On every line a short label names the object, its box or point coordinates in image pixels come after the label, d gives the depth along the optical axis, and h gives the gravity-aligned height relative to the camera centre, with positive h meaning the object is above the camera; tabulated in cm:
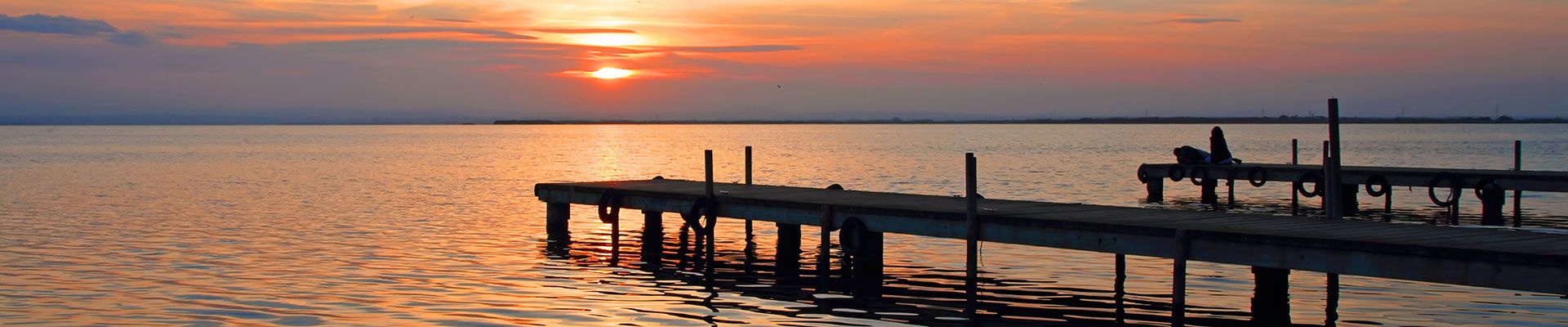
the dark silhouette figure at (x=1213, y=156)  3949 -107
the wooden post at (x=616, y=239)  2403 -203
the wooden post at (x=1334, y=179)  1834 -79
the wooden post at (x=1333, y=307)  1648 -213
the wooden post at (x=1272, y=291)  1694 -194
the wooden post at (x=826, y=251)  2081 -187
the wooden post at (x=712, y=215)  2345 -155
